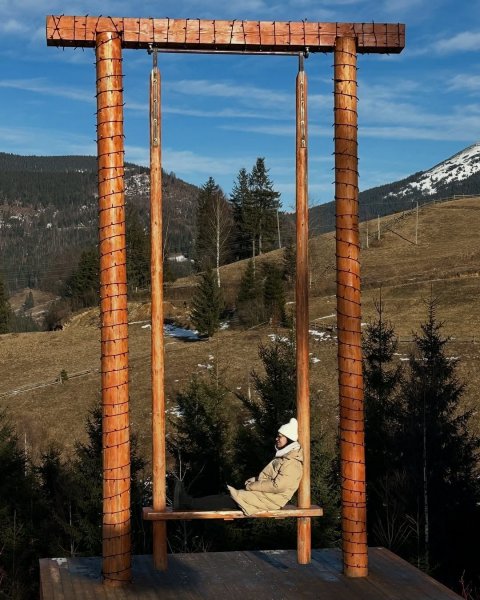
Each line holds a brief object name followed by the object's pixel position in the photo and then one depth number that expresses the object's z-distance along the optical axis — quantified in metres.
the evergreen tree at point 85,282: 70.00
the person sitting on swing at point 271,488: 7.45
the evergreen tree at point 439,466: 21.02
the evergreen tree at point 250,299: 51.16
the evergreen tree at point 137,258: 56.41
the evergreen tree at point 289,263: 57.34
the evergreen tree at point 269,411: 23.44
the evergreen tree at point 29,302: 139.10
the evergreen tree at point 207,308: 49.72
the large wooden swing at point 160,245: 7.68
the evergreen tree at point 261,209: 62.84
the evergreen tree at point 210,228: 59.00
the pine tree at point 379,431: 21.44
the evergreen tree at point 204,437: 26.16
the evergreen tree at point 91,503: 20.97
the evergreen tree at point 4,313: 68.75
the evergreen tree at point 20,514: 19.70
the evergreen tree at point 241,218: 64.06
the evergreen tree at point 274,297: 50.75
